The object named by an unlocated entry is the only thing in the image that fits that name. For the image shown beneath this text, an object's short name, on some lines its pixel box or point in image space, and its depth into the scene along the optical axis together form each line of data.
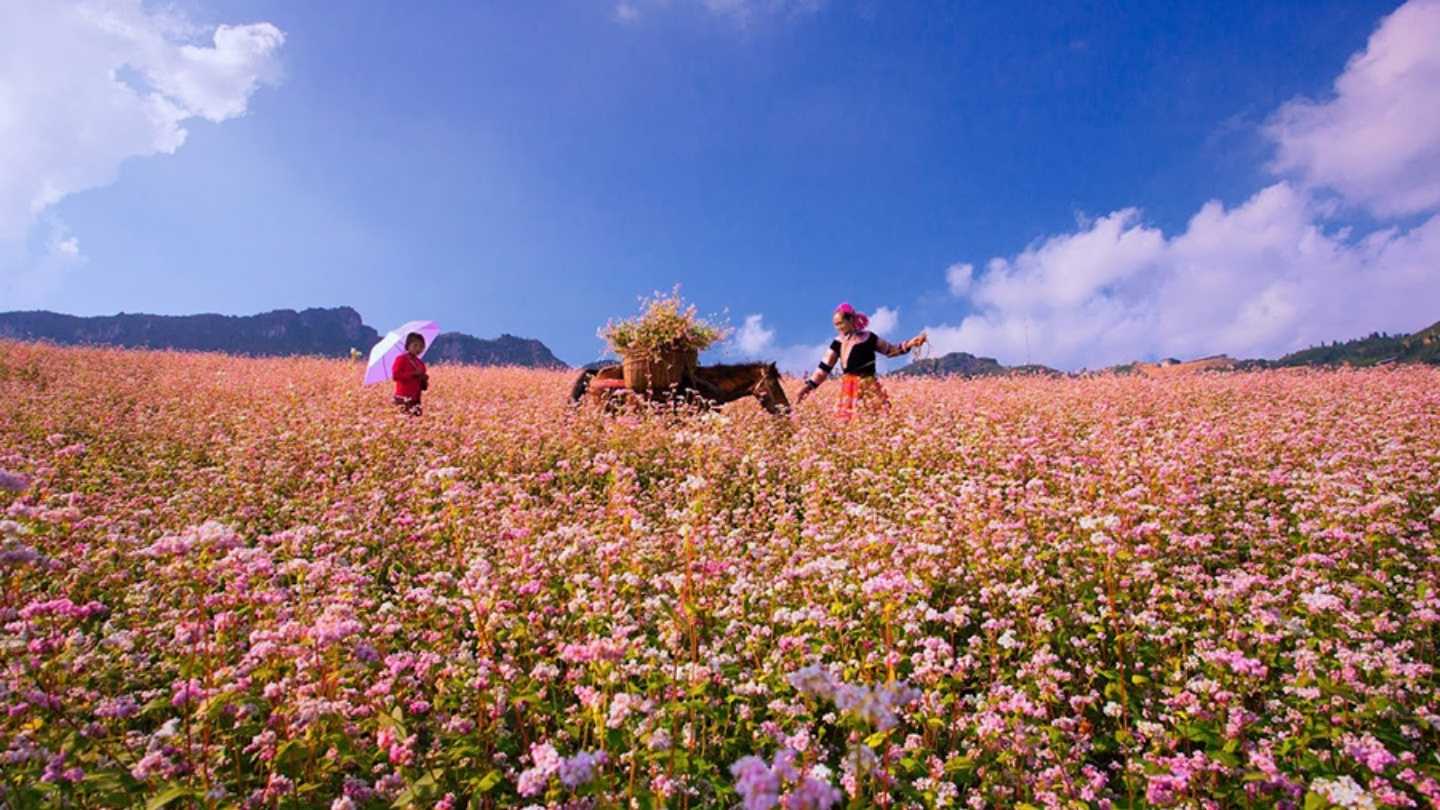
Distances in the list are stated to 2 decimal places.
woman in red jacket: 11.77
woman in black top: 11.11
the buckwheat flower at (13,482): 3.06
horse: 11.55
